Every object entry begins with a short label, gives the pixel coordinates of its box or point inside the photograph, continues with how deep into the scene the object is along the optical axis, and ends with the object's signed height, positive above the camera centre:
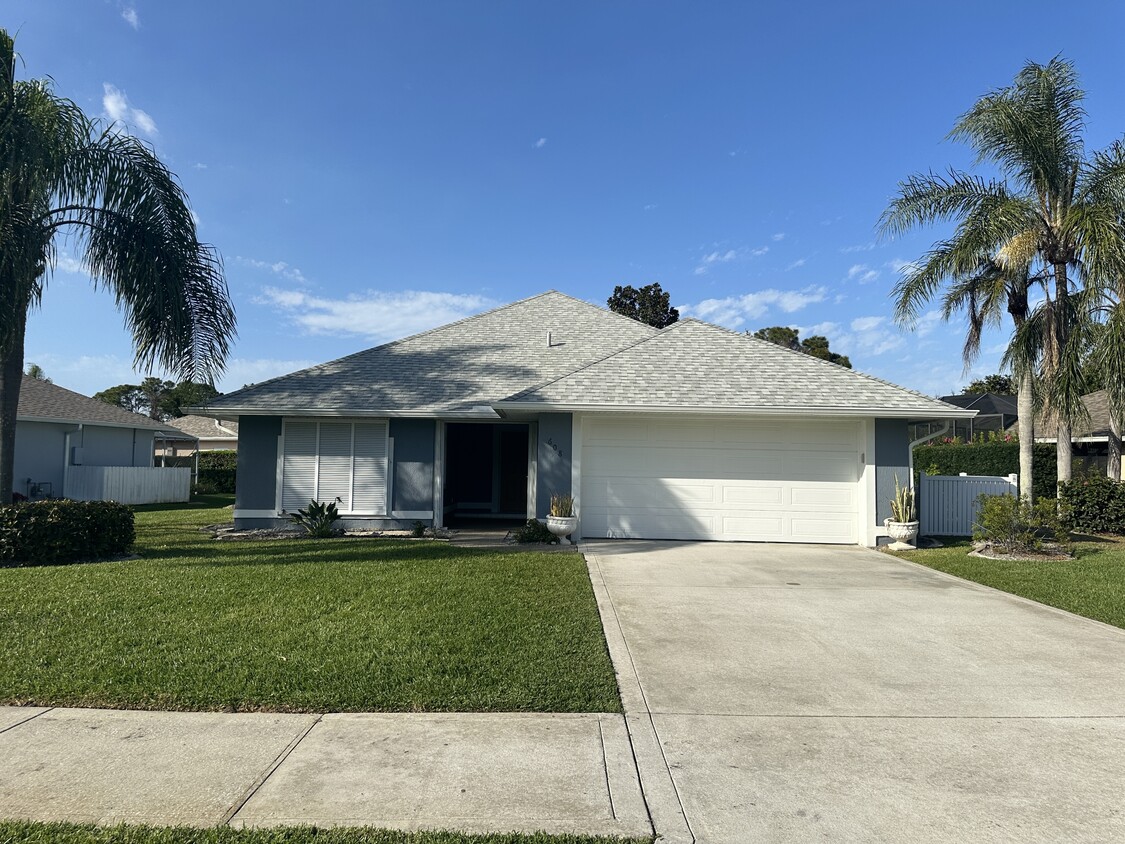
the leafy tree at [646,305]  35.75 +9.21
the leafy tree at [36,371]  45.50 +6.27
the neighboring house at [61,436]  18.72 +0.78
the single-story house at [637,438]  11.80 +0.61
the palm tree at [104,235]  8.42 +3.23
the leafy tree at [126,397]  70.40 +7.07
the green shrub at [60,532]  9.07 -1.01
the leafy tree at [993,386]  48.38 +6.98
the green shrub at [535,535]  11.50 -1.13
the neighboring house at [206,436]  36.53 +1.52
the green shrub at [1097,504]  13.99 -0.50
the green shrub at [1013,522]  10.67 -0.69
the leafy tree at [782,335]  46.16 +9.74
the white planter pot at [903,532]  11.42 -0.95
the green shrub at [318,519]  12.48 -1.02
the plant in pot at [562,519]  11.48 -0.84
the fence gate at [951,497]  13.44 -0.39
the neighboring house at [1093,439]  19.56 +1.29
